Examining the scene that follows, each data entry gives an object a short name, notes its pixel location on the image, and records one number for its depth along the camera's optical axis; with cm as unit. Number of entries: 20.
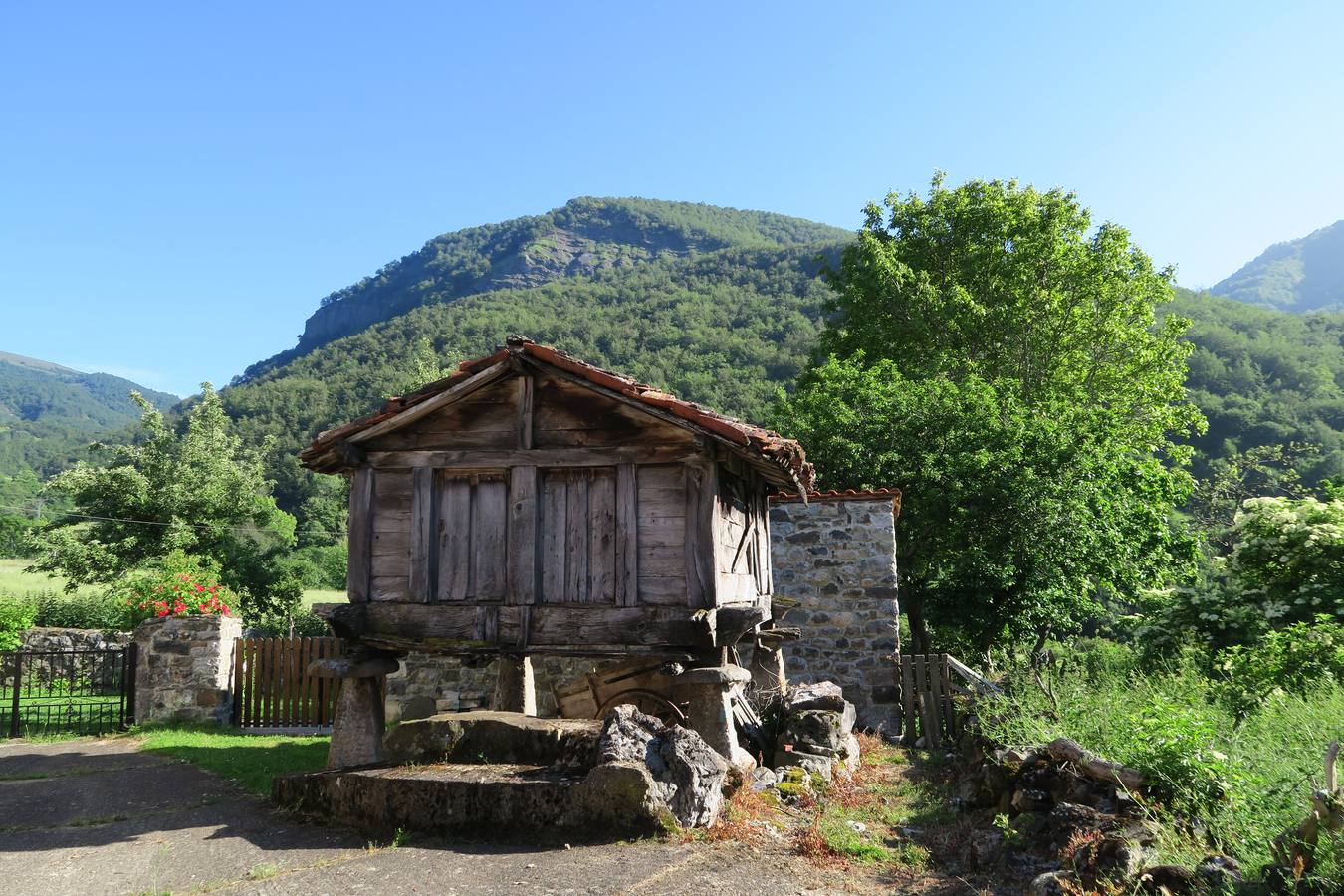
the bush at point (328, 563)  3362
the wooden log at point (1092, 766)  496
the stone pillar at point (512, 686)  873
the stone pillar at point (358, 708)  729
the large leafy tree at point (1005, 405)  1517
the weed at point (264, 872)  512
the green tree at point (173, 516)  2102
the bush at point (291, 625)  2080
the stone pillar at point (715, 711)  695
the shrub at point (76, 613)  2180
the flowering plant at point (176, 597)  1274
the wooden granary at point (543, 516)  704
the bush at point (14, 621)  1644
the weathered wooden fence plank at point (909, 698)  1062
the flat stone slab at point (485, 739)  668
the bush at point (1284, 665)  728
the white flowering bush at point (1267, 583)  1012
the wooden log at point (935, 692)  1039
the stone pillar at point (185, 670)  1143
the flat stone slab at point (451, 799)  573
